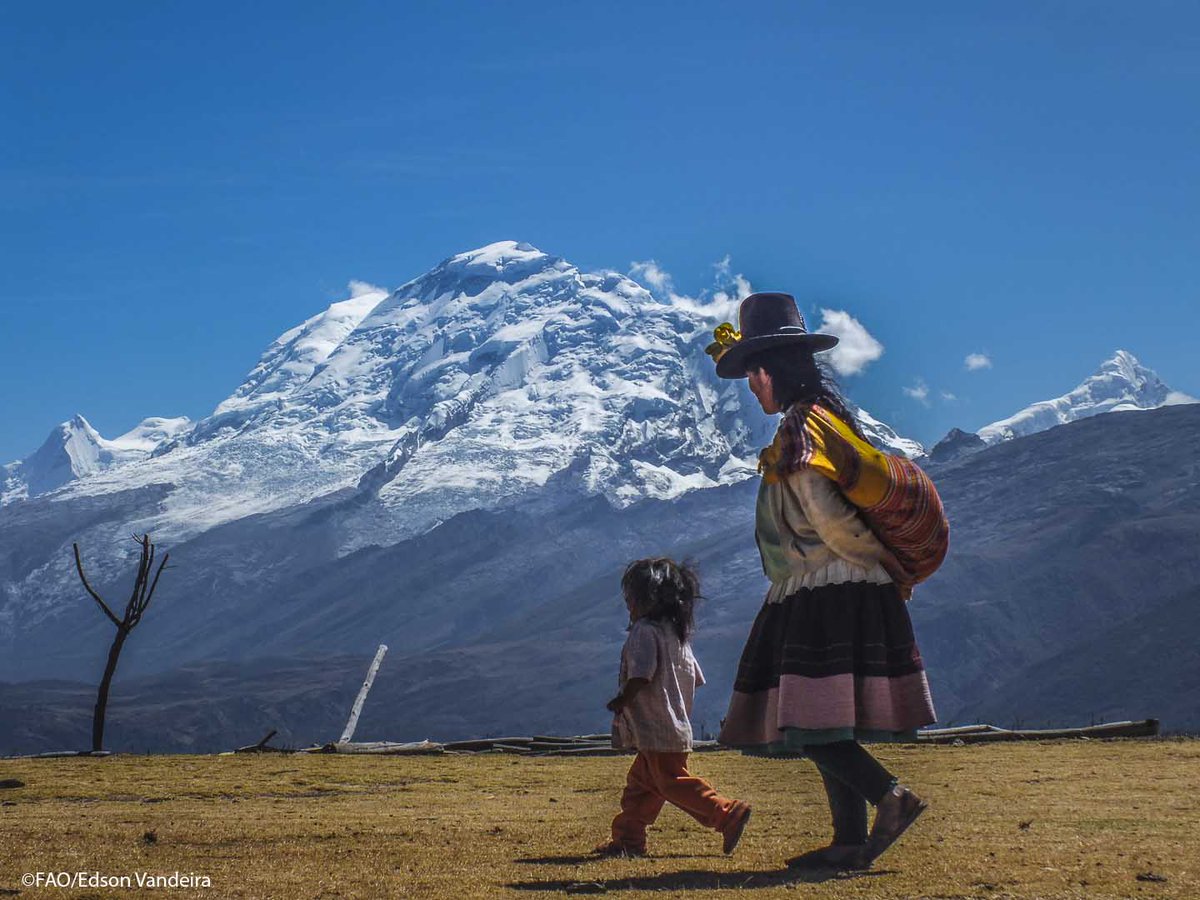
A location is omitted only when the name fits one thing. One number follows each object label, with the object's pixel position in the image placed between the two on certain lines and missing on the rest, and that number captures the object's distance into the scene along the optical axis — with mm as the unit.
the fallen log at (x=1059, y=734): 22428
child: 11352
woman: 10000
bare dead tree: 32031
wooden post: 32750
